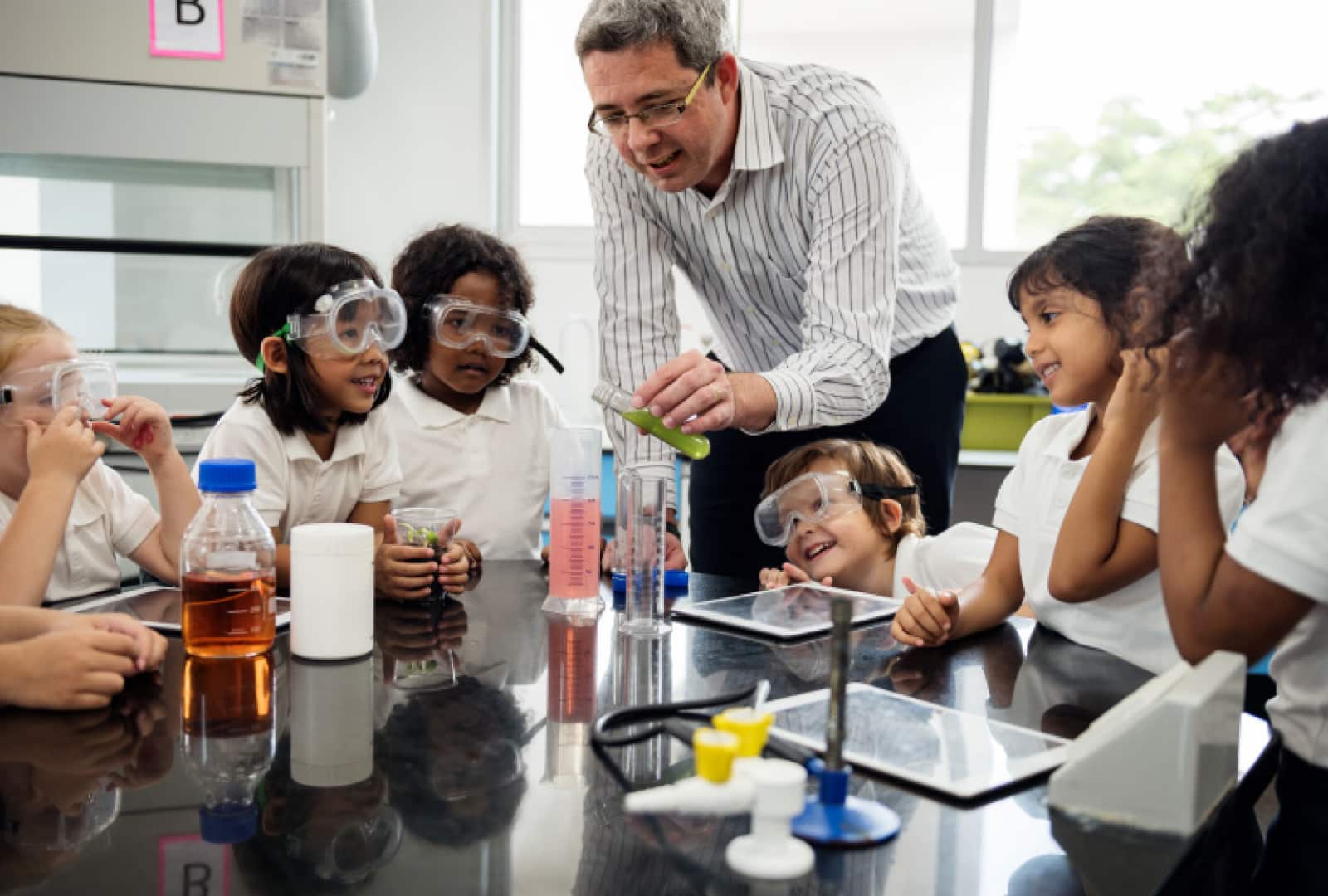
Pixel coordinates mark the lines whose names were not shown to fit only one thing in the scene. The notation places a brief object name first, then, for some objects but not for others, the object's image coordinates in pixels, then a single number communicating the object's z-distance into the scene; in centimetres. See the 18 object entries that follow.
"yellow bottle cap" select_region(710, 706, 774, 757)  71
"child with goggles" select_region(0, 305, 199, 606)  141
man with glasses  167
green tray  389
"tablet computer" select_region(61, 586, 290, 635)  131
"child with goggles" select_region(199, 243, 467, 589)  170
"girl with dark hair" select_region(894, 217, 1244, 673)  134
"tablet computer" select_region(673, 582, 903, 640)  132
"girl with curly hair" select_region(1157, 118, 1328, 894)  89
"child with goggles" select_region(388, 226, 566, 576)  214
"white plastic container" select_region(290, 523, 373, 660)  113
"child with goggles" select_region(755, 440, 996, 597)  177
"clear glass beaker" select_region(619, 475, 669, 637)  131
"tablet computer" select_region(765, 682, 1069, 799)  84
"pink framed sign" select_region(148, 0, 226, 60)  262
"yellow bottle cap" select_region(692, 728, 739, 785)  66
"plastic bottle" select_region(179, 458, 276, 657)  117
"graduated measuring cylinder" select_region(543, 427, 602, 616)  137
